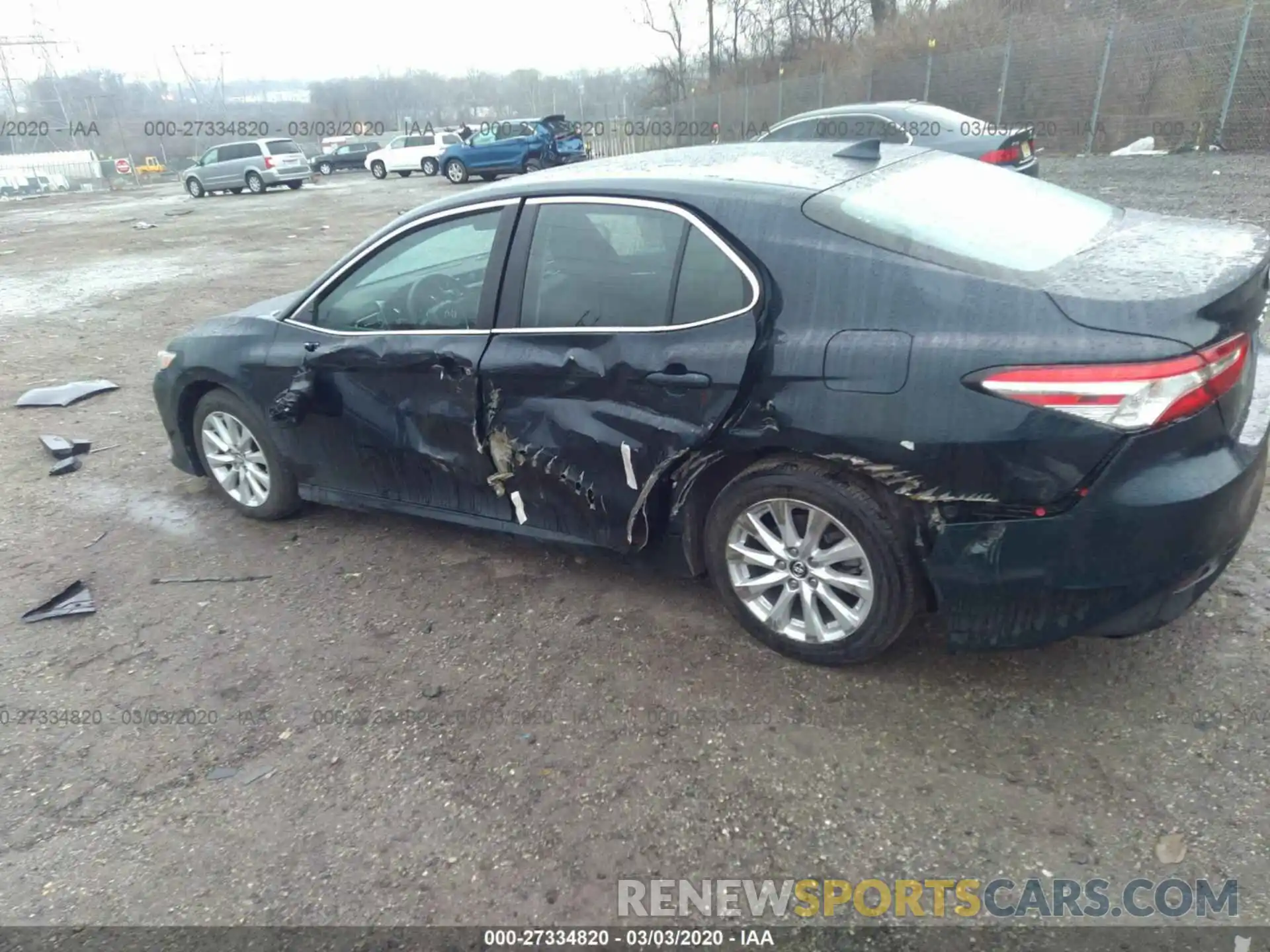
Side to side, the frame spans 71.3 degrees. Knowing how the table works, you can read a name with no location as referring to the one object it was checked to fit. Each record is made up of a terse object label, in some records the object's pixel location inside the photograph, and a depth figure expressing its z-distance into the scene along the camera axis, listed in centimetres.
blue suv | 2667
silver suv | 2916
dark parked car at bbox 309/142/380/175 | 4147
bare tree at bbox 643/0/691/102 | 4425
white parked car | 3219
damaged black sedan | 250
